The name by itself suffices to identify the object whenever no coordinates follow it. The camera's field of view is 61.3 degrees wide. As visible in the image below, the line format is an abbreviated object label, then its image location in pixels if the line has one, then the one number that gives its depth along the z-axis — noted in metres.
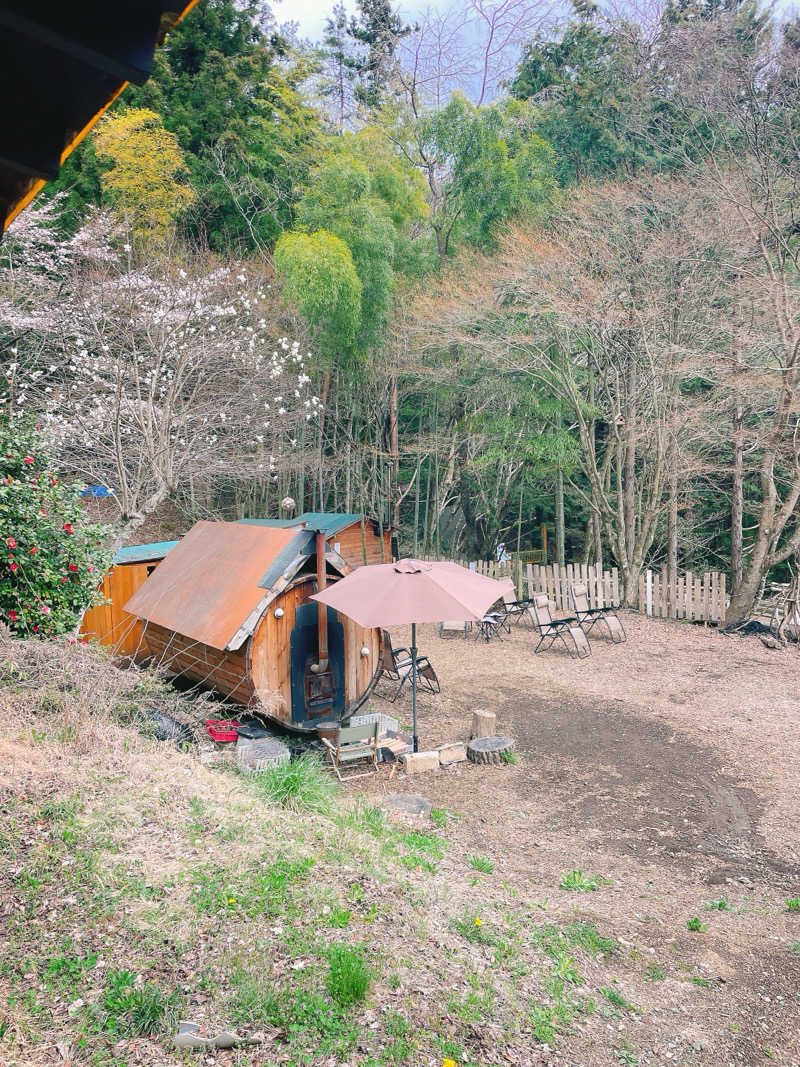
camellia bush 5.54
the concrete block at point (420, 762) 6.23
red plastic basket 6.34
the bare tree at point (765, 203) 10.97
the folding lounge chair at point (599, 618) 10.94
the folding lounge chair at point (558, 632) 10.23
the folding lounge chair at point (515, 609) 12.07
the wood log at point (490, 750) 6.38
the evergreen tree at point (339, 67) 20.58
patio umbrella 5.98
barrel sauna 6.55
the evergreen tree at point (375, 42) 18.69
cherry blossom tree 10.45
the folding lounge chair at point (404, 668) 8.46
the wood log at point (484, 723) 6.78
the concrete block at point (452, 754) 6.40
